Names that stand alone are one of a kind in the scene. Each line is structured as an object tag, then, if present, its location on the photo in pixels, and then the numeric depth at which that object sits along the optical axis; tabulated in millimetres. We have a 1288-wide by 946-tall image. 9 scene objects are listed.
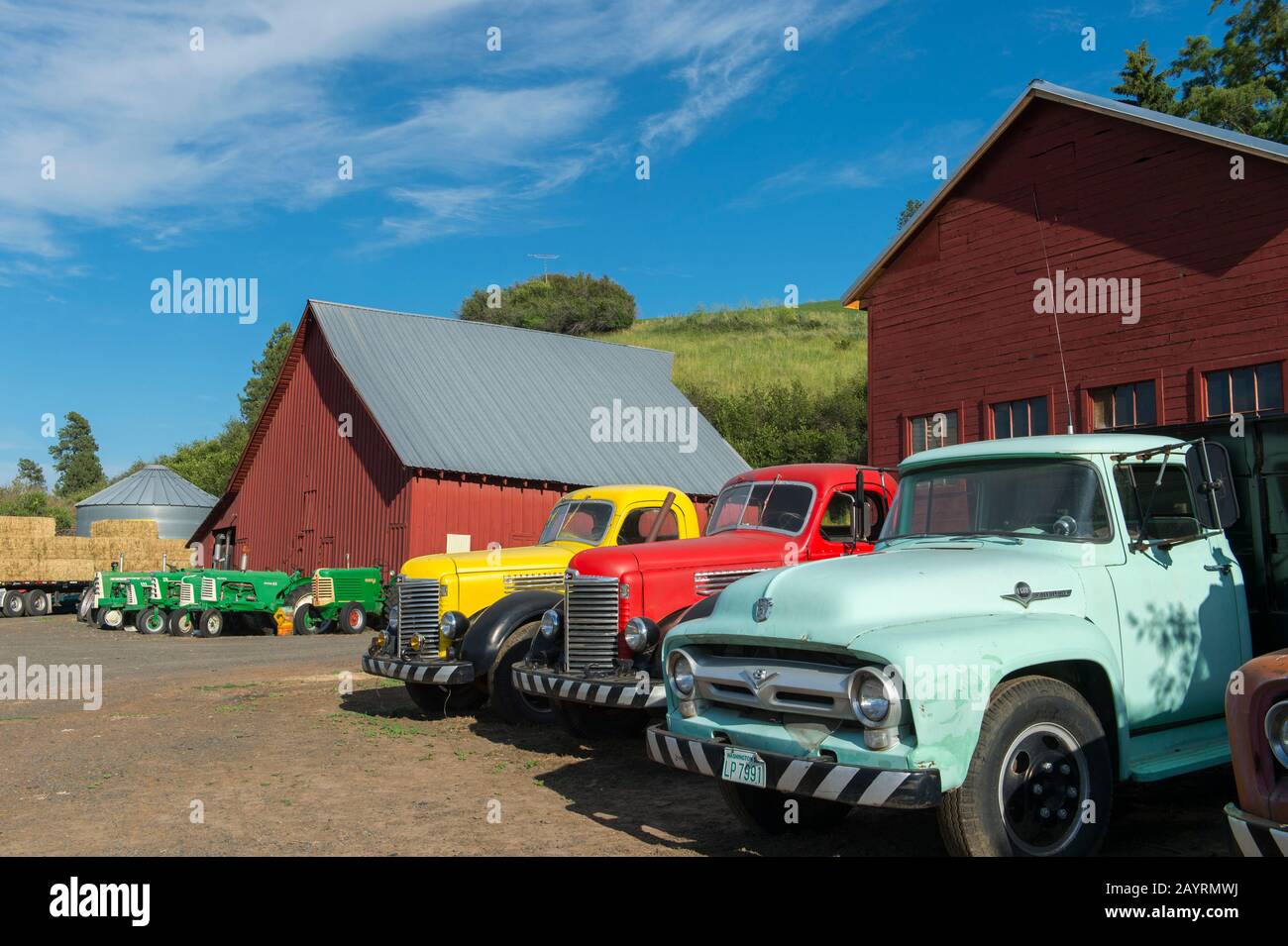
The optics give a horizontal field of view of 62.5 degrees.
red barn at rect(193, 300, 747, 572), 27203
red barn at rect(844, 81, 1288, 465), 13773
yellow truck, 9891
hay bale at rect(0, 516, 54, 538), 32375
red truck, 8000
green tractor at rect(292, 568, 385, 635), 23891
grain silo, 41375
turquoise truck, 4645
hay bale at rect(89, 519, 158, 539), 35656
